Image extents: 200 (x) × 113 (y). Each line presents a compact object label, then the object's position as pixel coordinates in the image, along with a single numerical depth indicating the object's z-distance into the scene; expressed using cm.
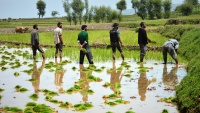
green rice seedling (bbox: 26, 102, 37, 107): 719
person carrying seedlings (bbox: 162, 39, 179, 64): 1269
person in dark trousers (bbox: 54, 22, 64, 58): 1543
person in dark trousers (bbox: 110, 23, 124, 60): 1459
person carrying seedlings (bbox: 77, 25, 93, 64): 1327
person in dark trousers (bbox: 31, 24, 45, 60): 1533
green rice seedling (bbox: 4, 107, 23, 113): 677
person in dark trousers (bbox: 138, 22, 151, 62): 1344
